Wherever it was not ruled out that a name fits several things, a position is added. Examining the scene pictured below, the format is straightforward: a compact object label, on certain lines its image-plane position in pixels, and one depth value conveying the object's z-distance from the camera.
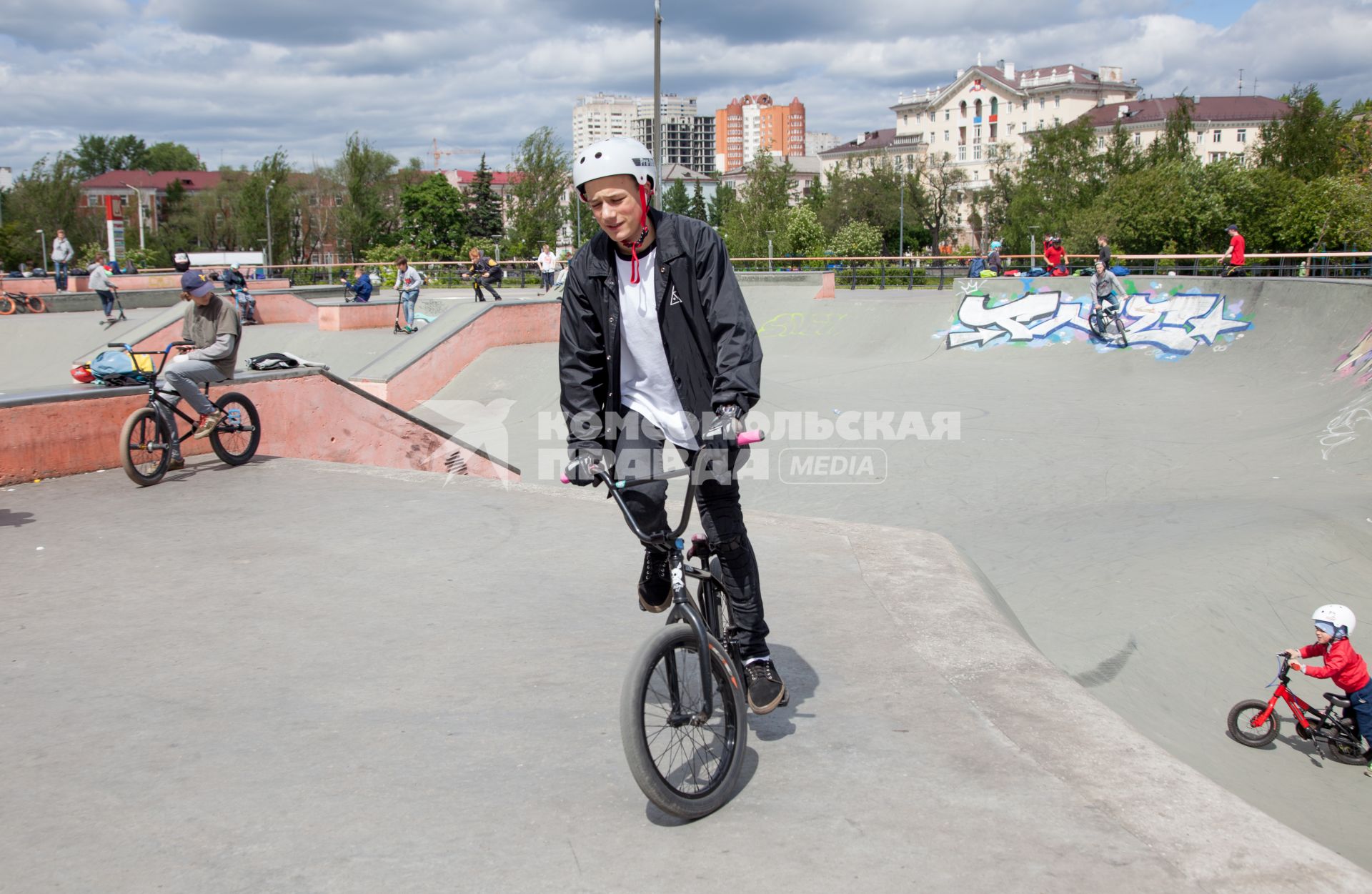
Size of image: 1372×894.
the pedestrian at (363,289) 28.30
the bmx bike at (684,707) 2.54
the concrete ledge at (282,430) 7.01
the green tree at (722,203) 91.44
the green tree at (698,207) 106.75
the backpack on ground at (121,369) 7.46
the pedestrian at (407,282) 24.16
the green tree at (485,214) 92.88
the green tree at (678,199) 110.31
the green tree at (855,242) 80.38
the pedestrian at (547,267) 29.89
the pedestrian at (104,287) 26.11
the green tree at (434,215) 91.81
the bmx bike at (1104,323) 20.44
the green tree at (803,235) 78.19
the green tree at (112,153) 135.38
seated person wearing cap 7.38
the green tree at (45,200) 70.75
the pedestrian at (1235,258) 22.08
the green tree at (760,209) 81.69
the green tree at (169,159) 139.75
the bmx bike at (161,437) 7.04
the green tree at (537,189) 75.06
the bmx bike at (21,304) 28.86
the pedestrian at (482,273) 26.16
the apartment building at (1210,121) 109.38
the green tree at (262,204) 72.06
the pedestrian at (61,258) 29.83
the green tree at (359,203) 73.44
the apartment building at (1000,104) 117.19
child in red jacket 5.76
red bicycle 5.73
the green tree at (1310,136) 55.38
